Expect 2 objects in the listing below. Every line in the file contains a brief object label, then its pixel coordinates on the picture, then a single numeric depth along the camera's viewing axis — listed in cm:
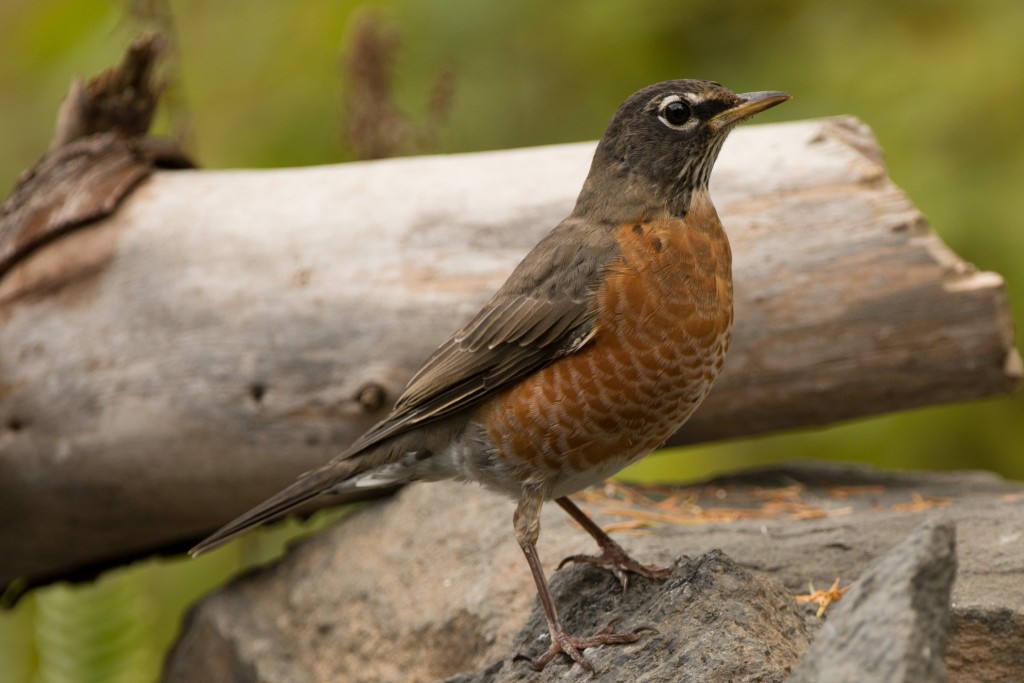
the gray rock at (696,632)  571
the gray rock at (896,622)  433
